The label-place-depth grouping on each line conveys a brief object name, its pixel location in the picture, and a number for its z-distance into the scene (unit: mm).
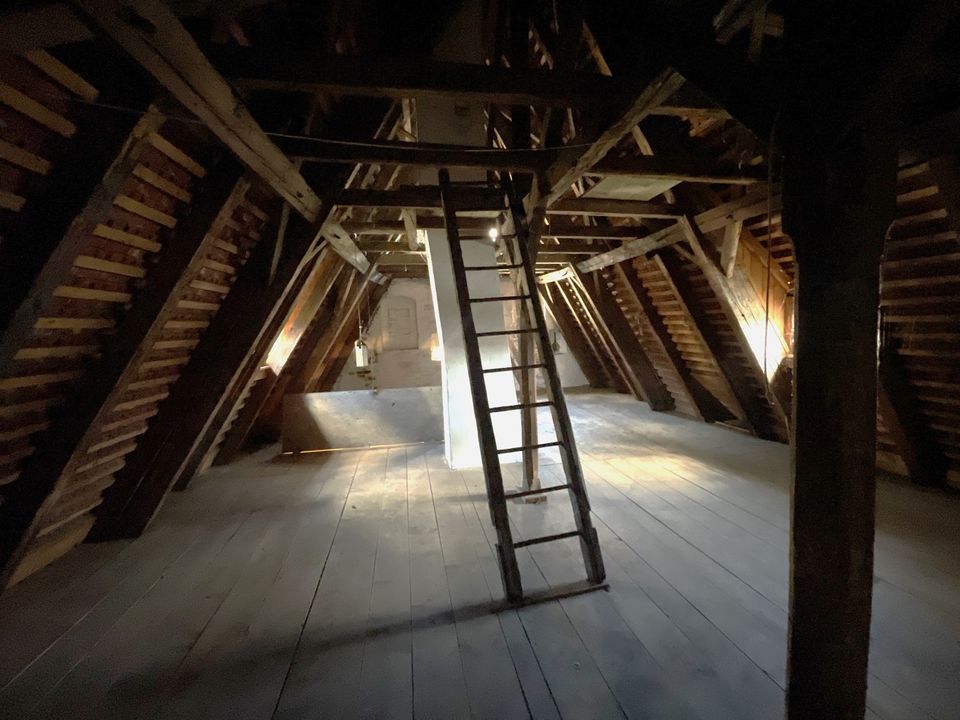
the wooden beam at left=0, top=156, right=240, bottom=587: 2162
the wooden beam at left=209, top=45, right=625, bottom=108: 1722
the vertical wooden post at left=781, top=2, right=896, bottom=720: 1042
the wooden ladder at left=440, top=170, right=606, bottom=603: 2266
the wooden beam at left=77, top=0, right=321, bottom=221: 1147
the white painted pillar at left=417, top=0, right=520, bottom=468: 4270
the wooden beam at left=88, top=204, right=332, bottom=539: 2938
